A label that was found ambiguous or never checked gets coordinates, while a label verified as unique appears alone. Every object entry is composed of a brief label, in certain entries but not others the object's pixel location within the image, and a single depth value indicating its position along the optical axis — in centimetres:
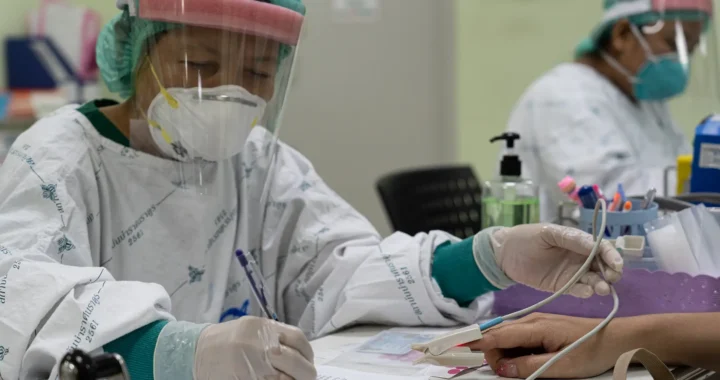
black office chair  184
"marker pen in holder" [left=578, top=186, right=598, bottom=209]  126
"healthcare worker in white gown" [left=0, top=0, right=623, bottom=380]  88
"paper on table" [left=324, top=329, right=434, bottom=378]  98
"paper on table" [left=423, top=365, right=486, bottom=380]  94
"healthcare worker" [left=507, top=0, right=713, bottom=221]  195
